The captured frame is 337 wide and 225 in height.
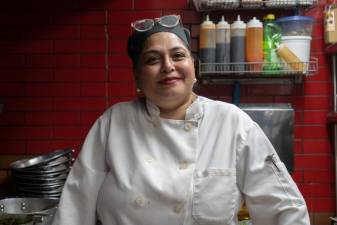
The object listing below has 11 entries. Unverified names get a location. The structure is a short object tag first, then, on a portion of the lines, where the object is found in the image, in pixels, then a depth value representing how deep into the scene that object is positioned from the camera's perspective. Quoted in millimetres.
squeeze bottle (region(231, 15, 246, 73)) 2369
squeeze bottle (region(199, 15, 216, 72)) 2404
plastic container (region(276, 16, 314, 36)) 2379
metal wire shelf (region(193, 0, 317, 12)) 2342
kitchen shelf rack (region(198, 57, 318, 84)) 2326
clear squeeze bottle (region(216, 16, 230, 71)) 2387
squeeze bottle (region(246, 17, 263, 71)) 2359
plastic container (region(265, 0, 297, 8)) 2339
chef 1283
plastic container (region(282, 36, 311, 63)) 2350
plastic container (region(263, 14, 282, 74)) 2338
